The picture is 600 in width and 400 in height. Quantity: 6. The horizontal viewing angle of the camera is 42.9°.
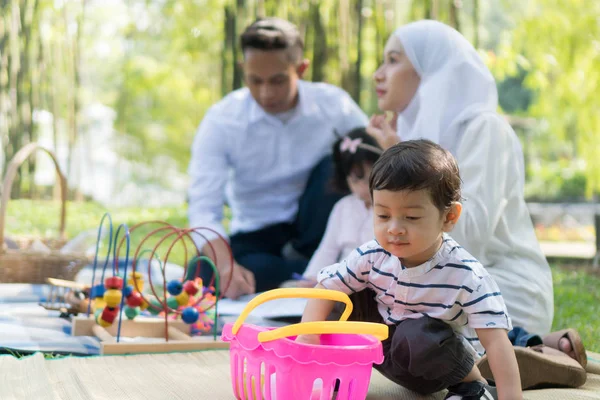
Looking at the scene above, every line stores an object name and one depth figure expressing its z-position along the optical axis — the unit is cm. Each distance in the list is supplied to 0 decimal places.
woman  233
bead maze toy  238
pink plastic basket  154
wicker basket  325
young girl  306
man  342
